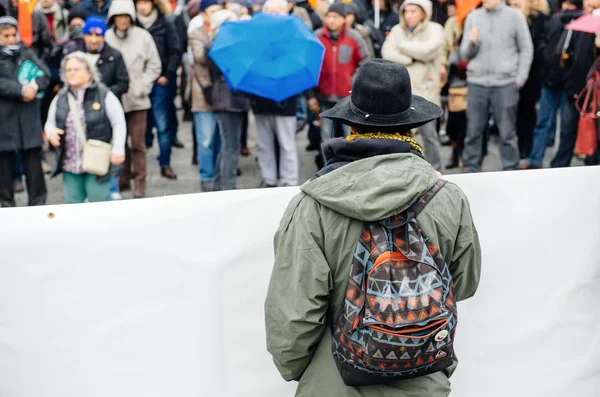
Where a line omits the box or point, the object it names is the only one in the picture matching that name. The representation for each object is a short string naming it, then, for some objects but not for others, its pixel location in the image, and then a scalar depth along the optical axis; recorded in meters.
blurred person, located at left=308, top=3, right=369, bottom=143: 8.10
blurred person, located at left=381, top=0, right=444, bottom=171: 8.22
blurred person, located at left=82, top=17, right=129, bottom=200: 7.67
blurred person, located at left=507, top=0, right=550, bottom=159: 9.29
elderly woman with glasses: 6.73
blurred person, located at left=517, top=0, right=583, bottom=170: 8.61
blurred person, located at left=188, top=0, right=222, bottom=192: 7.81
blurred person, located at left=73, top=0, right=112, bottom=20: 9.43
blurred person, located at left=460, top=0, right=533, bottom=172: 8.23
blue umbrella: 7.26
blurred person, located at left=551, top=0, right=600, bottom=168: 8.25
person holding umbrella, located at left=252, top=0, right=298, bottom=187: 7.78
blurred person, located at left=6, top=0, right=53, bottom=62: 8.98
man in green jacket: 2.84
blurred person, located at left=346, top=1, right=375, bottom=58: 8.67
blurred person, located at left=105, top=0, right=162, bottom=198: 8.17
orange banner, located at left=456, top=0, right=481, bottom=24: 9.20
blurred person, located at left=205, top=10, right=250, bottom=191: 7.77
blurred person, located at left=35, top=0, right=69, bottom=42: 10.10
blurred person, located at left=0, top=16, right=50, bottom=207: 7.25
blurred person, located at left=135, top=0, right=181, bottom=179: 8.70
